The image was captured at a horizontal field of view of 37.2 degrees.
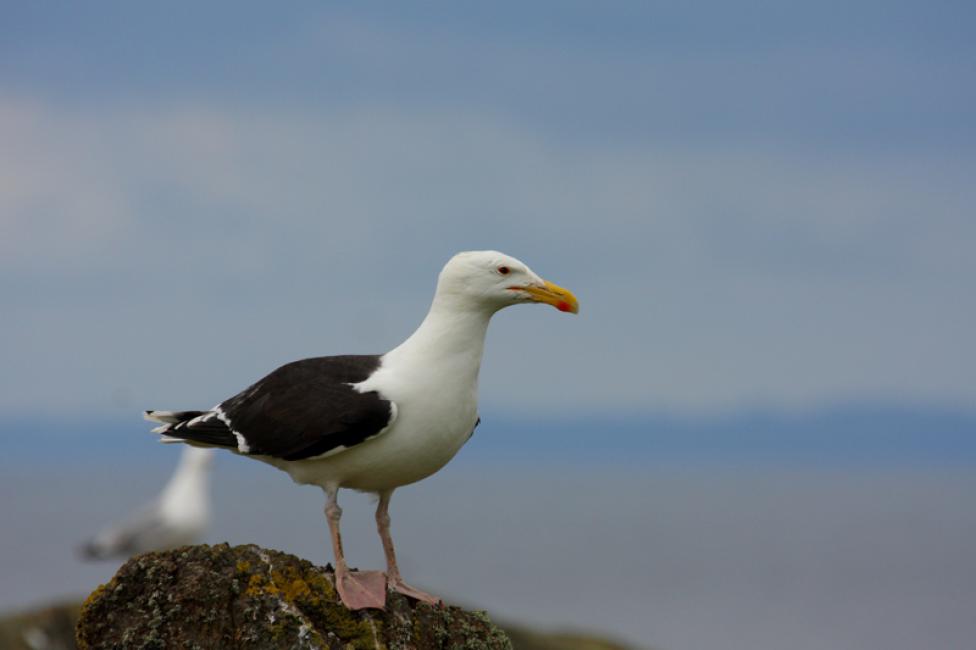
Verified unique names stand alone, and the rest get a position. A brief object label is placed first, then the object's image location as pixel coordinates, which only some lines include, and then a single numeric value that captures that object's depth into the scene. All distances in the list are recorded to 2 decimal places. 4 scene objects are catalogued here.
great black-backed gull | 10.62
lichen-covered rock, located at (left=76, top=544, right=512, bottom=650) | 9.99
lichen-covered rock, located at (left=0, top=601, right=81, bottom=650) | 19.31
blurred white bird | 25.23
